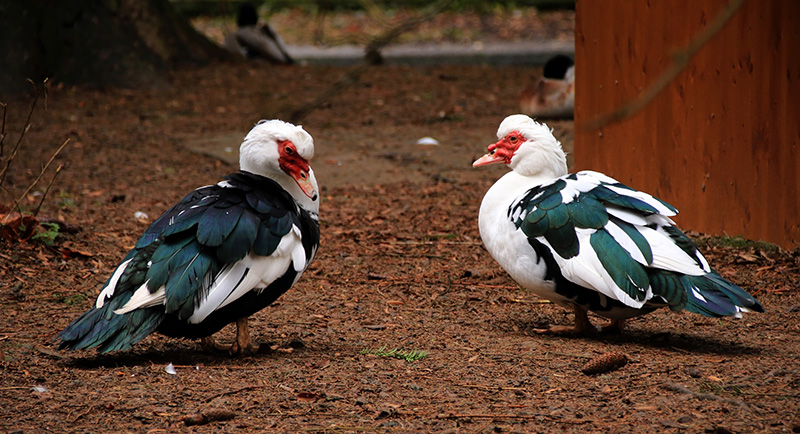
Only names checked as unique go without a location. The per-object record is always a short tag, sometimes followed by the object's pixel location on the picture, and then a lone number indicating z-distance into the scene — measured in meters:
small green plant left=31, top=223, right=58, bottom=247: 11.60
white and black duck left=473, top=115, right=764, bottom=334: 8.14
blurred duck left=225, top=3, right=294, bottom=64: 28.70
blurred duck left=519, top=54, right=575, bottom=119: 20.11
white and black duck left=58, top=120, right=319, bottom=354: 7.68
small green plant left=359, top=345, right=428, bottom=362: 8.26
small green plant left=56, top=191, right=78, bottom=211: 14.59
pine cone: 7.63
